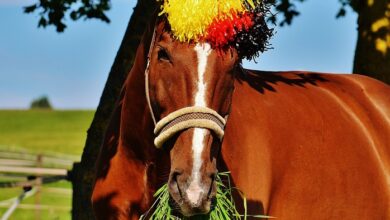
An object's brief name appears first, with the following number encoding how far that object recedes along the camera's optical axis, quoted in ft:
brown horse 17.68
